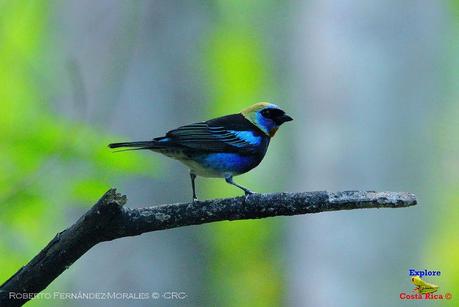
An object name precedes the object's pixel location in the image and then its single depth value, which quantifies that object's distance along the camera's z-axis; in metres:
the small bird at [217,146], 7.86
